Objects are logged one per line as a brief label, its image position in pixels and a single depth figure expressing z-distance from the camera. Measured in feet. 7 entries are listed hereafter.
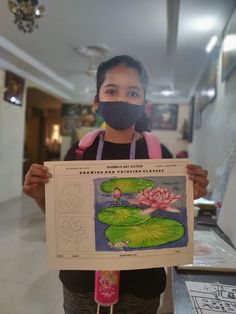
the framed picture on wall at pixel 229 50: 6.68
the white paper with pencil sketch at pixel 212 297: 2.42
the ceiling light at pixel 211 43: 10.37
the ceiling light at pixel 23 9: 8.09
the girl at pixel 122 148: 2.69
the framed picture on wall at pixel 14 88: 16.92
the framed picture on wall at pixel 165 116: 27.14
